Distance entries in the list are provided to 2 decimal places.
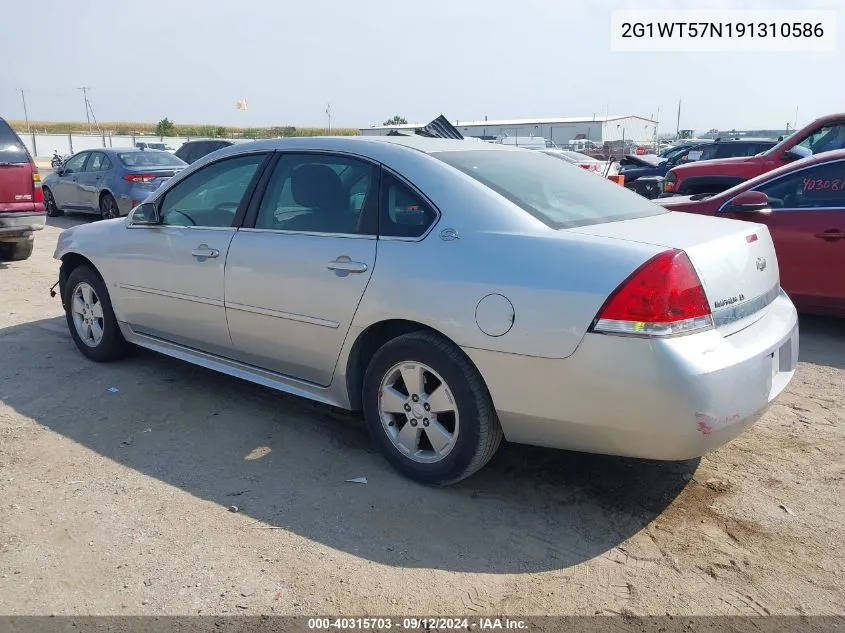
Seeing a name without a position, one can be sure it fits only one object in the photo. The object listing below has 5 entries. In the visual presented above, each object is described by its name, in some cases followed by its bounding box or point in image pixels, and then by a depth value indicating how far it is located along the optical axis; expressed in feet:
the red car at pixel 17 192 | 28.12
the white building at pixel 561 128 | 219.00
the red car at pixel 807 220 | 18.83
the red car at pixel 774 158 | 31.55
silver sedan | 9.33
